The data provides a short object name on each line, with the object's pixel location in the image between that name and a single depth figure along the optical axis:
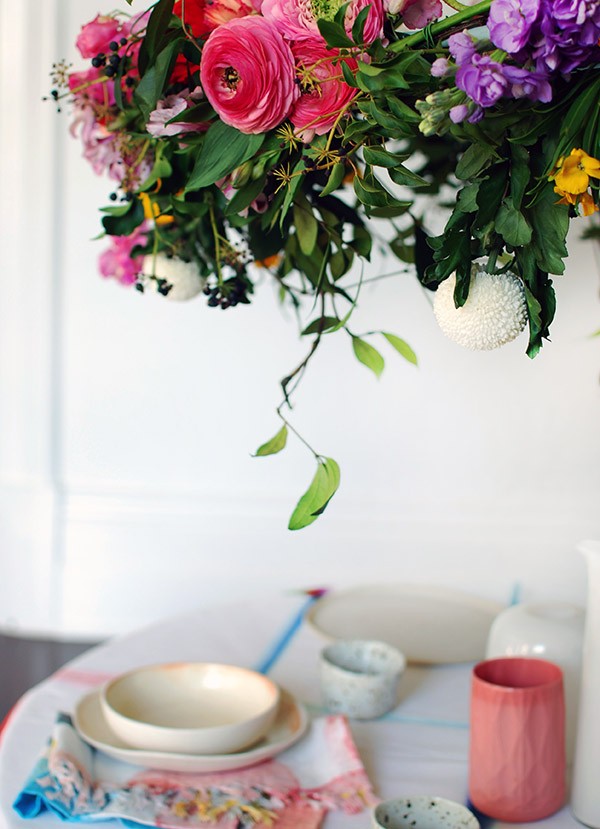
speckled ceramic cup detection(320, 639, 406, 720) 1.12
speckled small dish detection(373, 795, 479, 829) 0.80
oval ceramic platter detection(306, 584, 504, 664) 1.37
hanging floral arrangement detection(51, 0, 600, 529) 0.63
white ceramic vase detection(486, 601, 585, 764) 1.04
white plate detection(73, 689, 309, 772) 0.94
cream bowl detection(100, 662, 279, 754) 1.05
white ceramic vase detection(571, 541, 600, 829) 0.88
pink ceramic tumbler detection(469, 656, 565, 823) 0.88
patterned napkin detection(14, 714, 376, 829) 0.88
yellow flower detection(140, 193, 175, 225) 0.96
